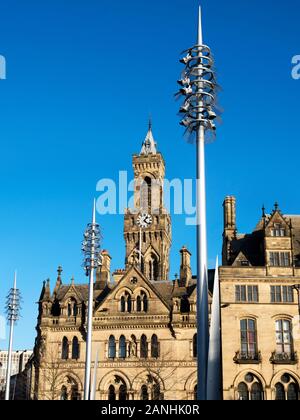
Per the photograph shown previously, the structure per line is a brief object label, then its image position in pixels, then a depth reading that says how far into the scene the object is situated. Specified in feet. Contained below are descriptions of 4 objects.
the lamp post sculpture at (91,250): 121.72
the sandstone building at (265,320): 148.15
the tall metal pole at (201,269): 67.50
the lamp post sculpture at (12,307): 153.82
